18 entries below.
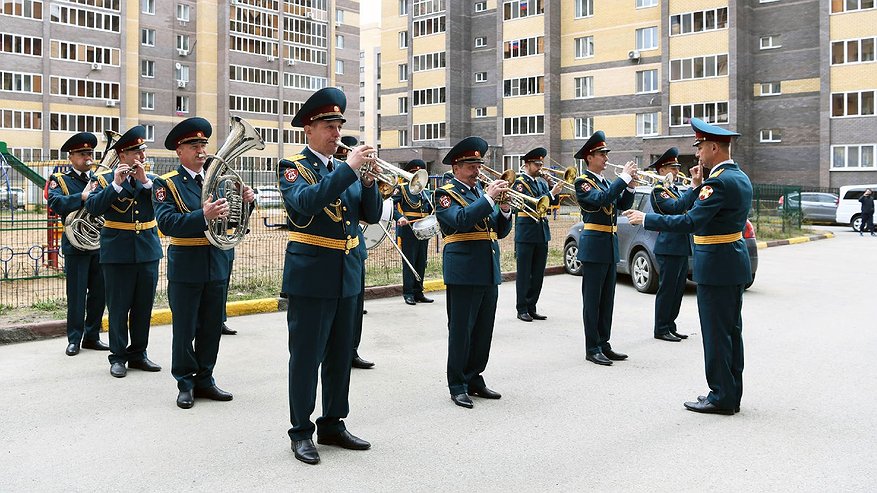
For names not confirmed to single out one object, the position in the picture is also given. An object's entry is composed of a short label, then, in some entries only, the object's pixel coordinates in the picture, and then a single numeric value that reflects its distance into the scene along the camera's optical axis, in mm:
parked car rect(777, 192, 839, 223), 36594
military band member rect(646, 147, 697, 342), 9414
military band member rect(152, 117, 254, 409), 6461
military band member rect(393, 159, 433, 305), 12414
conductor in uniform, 6230
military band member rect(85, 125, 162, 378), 7293
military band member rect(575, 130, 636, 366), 8148
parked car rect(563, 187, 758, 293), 12984
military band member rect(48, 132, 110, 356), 8242
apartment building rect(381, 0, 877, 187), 45938
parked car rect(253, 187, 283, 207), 19750
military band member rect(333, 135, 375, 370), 7594
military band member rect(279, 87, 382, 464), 5082
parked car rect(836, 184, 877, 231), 34625
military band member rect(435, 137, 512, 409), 6570
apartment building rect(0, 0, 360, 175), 58500
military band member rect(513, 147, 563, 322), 11031
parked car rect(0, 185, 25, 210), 21281
